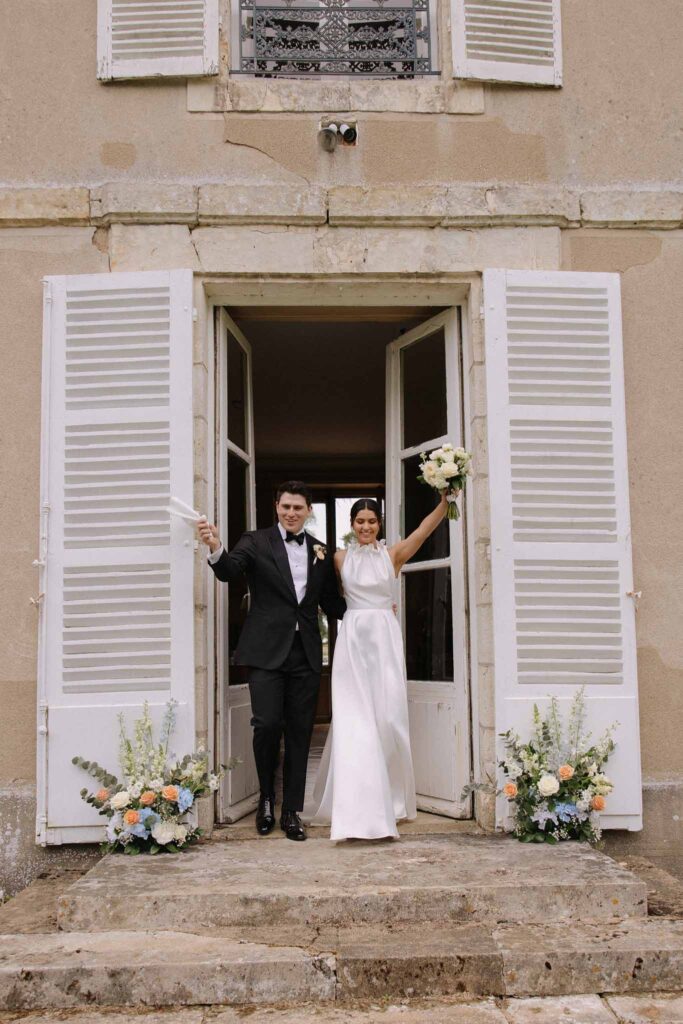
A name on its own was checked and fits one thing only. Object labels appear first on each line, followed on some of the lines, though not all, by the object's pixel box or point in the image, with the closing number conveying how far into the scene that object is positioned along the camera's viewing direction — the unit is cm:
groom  465
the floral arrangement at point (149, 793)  422
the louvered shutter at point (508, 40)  494
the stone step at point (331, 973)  324
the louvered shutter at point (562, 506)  458
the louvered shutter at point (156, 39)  489
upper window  490
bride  436
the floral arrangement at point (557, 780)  431
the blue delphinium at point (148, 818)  421
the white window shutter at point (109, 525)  446
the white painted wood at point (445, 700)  484
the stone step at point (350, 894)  362
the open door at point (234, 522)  491
